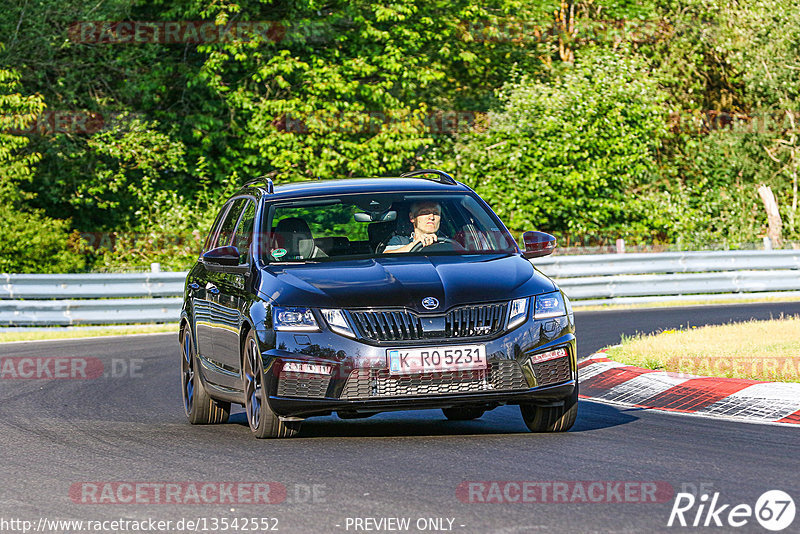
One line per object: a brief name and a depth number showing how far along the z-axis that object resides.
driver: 19.28
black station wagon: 16.50
